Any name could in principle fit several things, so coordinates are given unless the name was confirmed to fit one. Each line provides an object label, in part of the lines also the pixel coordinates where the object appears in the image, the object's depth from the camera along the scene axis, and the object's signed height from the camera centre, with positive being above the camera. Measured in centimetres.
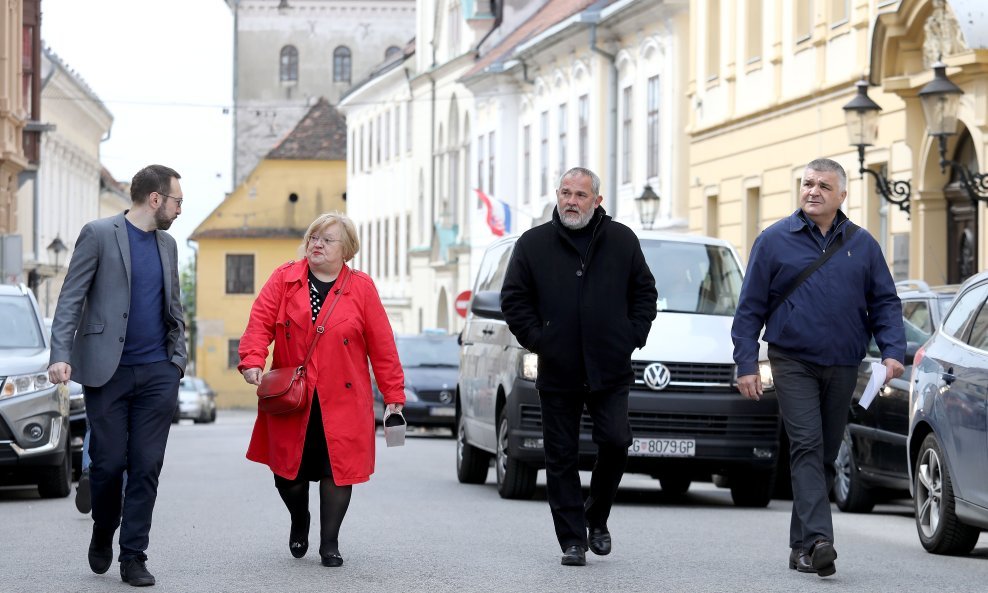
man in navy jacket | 970 -13
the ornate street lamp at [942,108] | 1977 +179
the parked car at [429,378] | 3177 -138
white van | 1420 -74
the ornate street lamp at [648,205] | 3512 +148
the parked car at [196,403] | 6384 -360
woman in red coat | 980 -38
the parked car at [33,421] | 1533 -101
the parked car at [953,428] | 1052 -70
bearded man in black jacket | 980 -14
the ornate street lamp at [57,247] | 5408 +102
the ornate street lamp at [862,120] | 2275 +191
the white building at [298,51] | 9644 +1112
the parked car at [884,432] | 1437 -98
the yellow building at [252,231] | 8931 +244
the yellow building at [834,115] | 2392 +249
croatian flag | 4838 +176
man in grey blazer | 927 -27
